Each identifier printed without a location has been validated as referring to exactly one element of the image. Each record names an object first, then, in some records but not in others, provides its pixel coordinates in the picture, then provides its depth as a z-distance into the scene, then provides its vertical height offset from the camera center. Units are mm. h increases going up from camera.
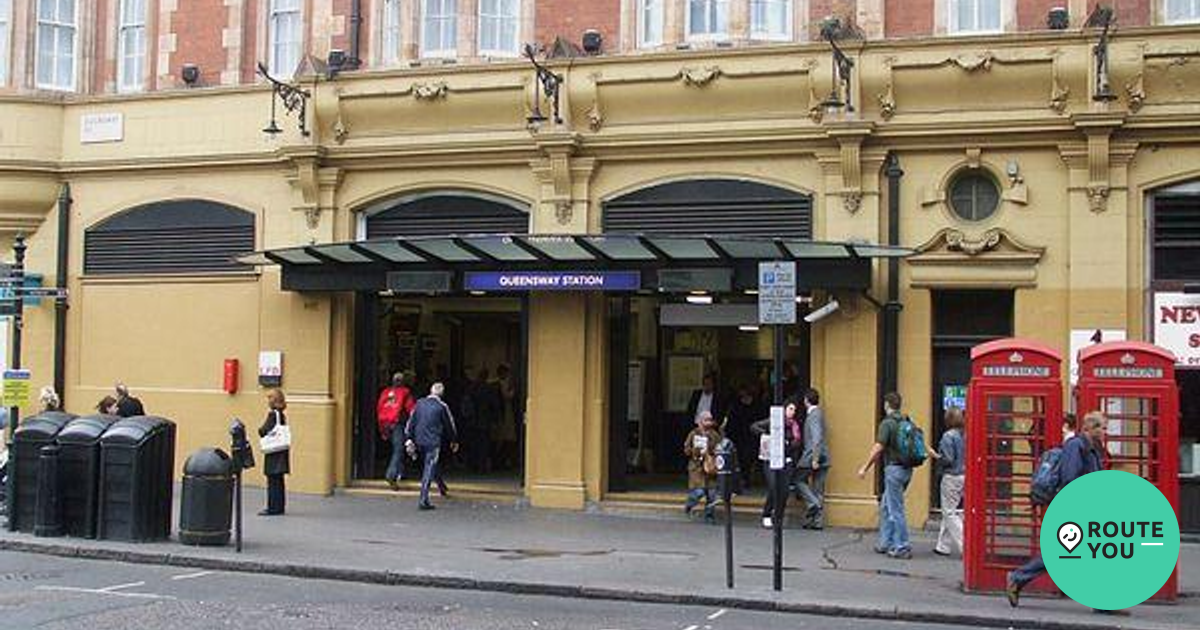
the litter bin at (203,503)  14469 -1410
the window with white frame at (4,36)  21781 +5272
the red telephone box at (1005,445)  12336 -583
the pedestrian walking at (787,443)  16562 -802
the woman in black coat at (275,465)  17328 -1192
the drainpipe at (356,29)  20141 +5041
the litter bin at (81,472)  14859 -1138
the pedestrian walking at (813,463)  16891 -1041
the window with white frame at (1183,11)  16812 +4573
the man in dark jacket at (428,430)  18375 -764
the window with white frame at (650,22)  18828 +4872
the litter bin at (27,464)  15305 -1090
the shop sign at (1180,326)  16359 +687
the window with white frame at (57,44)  21969 +5197
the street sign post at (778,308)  12359 +633
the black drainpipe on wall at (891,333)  17219 +577
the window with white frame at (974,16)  17594 +4683
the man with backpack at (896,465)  14828 -934
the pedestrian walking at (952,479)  14727 -1064
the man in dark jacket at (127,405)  18625 -495
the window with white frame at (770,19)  18359 +4816
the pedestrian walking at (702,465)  17359 -1116
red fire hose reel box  20344 -84
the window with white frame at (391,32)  20141 +5014
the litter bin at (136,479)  14586 -1186
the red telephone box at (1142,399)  12227 -151
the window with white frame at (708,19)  18562 +4869
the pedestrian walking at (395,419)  19250 -653
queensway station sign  17875 +1241
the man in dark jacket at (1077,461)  11656 -670
